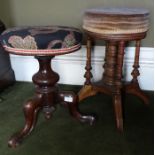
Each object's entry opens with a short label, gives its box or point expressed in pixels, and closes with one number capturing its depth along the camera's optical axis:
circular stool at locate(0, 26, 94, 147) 1.01
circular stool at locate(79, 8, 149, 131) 1.11
